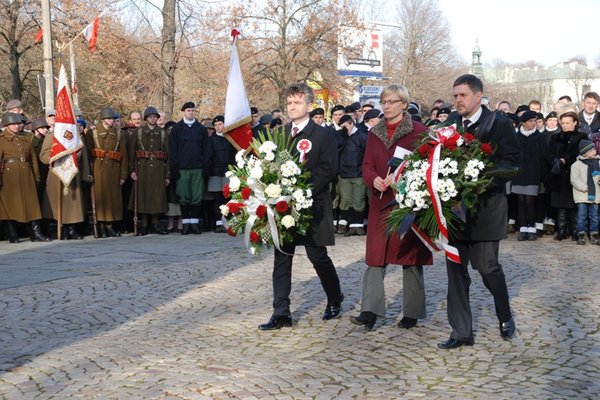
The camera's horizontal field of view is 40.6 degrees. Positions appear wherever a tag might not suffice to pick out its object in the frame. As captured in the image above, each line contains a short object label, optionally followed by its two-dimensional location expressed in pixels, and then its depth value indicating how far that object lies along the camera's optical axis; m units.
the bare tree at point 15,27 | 29.31
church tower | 100.99
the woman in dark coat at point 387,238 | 7.12
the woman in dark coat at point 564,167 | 14.01
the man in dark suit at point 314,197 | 7.34
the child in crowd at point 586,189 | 13.61
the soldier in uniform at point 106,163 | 14.99
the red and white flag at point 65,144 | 13.94
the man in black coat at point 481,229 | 6.50
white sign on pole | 32.88
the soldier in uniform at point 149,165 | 15.37
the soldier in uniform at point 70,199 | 14.57
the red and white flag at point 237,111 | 9.05
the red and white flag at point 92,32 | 24.81
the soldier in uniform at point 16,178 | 13.99
